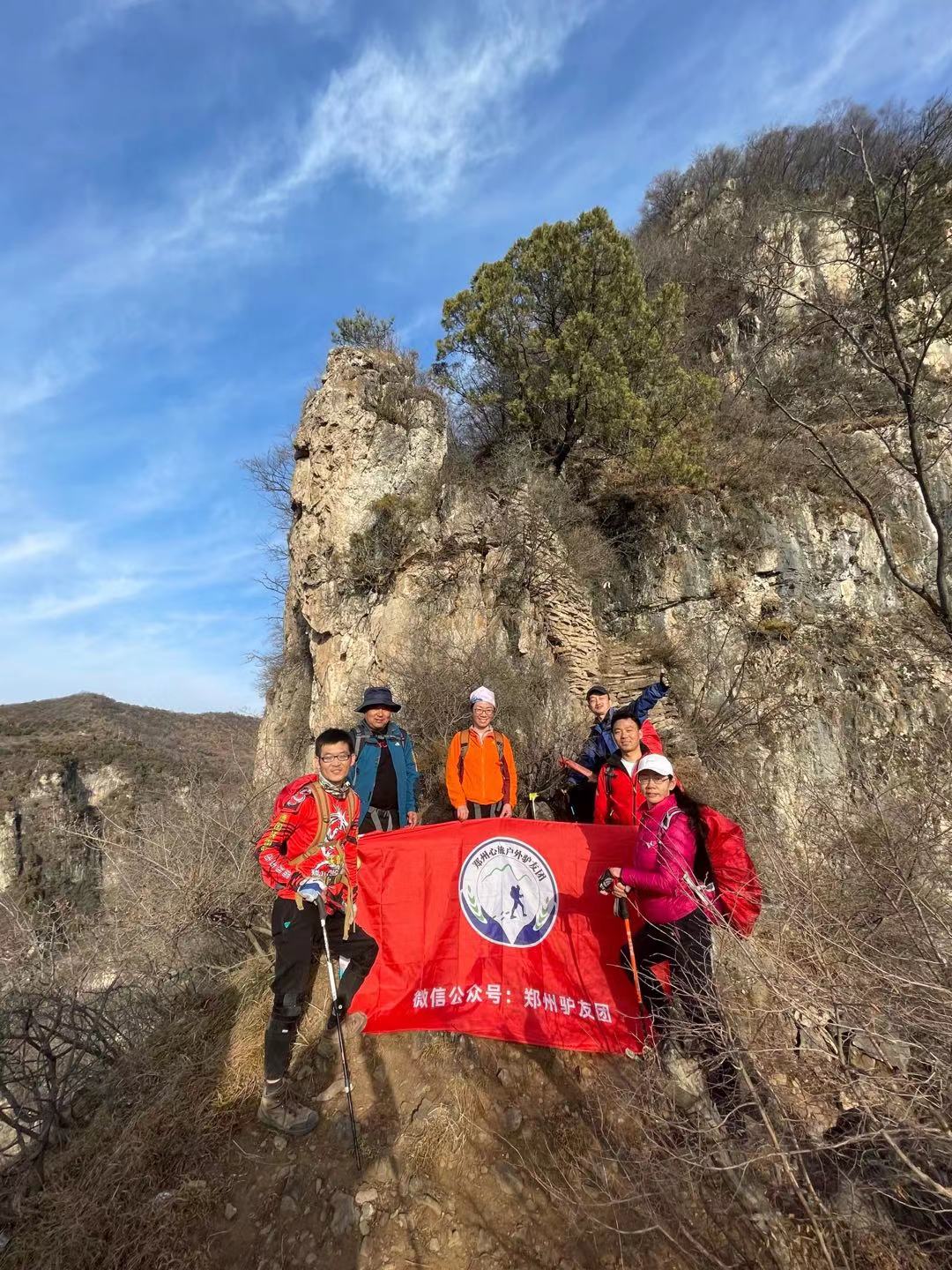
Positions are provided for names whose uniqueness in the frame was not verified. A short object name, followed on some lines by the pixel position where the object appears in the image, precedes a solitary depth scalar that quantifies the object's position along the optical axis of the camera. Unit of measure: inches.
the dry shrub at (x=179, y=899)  191.5
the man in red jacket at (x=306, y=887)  128.1
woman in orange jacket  208.5
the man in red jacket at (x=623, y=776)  171.9
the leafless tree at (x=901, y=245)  176.6
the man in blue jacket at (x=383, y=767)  196.9
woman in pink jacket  112.3
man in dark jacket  207.3
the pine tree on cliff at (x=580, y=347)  465.7
